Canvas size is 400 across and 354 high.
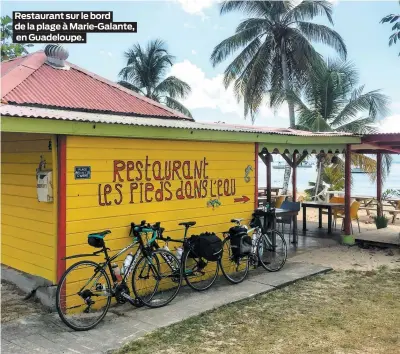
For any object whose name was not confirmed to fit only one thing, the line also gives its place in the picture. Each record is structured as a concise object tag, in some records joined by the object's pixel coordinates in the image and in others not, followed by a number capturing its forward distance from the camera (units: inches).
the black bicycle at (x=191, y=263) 224.8
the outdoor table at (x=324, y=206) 419.5
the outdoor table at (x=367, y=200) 588.1
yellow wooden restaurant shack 191.0
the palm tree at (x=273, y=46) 858.1
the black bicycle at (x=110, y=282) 185.0
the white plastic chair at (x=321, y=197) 595.5
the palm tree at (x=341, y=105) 721.6
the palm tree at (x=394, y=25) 153.0
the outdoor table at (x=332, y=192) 563.7
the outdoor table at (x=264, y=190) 619.4
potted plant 447.8
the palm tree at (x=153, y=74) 1107.3
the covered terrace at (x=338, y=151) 335.3
